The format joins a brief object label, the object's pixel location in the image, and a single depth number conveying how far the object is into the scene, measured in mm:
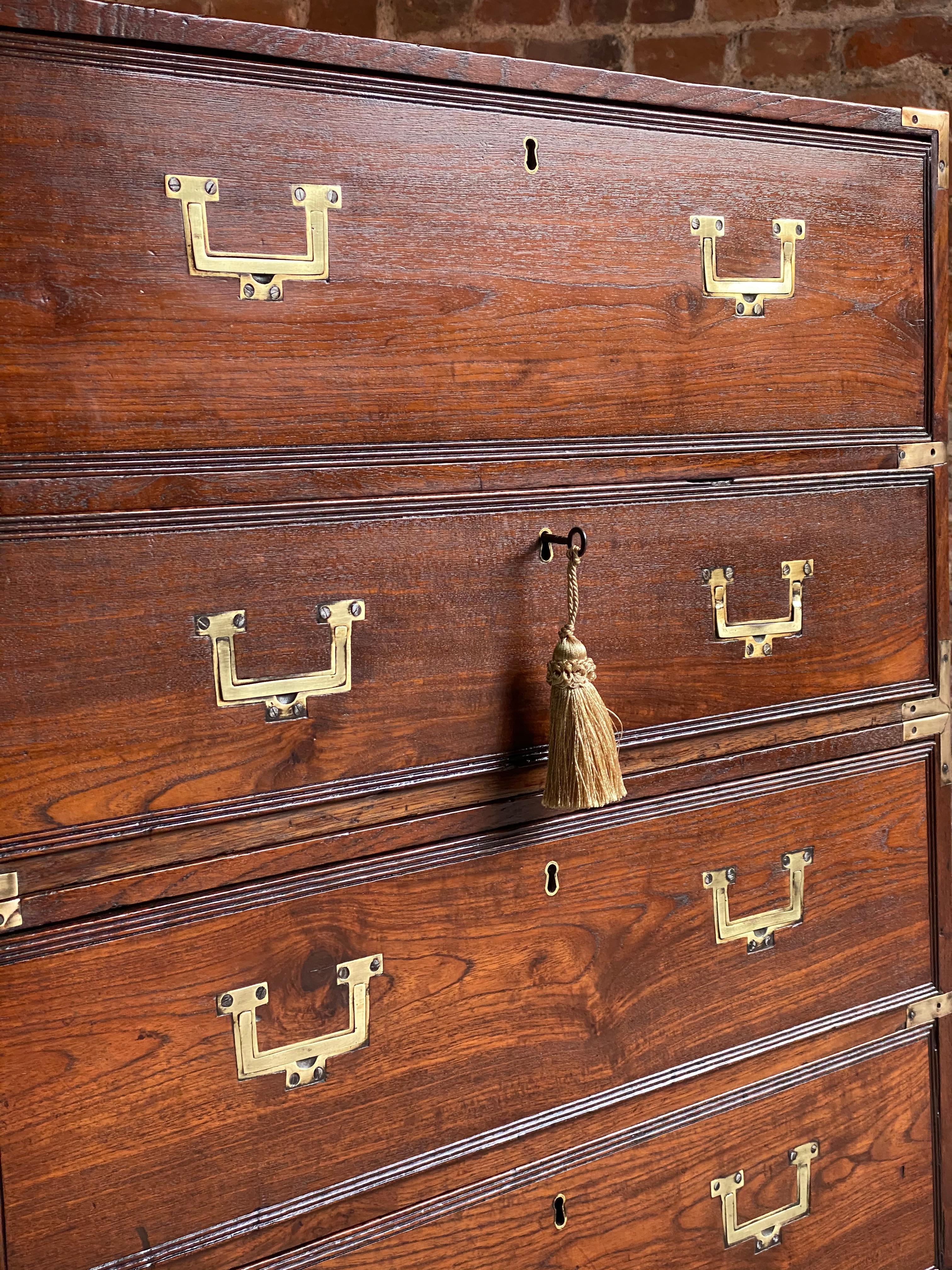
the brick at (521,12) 1822
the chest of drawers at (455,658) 952
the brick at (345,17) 1723
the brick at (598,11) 1852
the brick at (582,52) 1854
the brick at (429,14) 1781
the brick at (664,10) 1863
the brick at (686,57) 1869
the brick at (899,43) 1794
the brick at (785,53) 1848
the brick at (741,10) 1852
